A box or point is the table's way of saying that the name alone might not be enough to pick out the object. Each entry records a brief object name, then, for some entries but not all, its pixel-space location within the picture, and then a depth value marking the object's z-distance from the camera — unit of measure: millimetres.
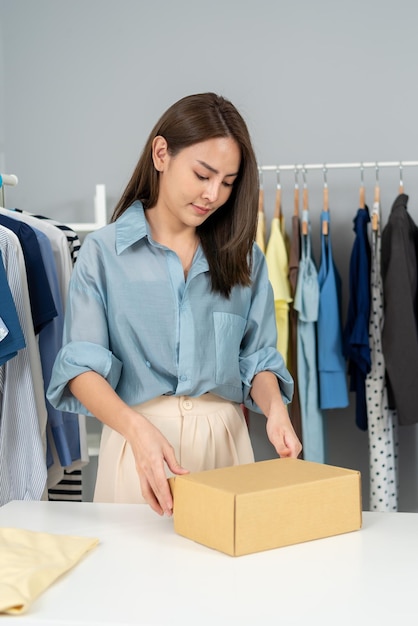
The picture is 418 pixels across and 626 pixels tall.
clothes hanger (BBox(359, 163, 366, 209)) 2977
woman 1515
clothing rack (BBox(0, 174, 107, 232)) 2936
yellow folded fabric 943
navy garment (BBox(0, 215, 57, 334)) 2213
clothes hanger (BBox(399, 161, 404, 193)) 2918
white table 902
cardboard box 1111
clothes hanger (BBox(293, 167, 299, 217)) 3018
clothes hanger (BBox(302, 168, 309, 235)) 2955
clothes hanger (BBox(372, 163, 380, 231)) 2885
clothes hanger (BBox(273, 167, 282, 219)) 3006
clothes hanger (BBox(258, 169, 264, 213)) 3063
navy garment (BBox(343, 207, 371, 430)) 2785
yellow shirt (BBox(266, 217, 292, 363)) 2883
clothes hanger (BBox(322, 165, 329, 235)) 2939
